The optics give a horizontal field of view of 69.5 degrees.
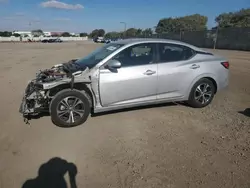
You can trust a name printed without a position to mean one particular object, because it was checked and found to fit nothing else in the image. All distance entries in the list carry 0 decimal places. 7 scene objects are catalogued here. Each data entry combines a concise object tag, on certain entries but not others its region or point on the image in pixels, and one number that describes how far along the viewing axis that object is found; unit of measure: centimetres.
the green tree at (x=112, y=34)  9419
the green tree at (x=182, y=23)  6924
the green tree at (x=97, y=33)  11814
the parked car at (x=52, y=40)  5830
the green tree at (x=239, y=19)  3951
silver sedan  344
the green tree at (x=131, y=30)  8630
